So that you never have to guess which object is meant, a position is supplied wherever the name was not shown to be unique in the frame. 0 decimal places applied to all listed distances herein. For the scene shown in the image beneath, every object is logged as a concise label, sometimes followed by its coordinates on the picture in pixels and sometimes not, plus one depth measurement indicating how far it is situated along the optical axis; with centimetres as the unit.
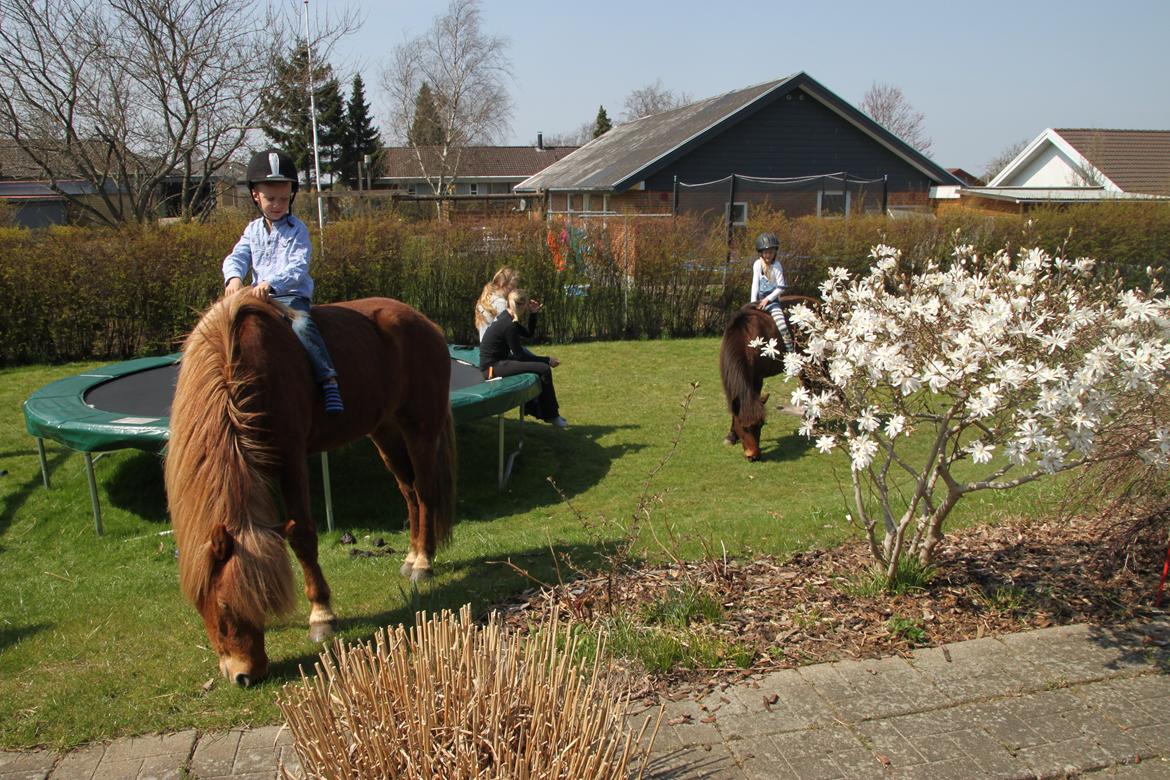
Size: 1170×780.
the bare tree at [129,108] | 1476
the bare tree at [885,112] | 6034
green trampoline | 599
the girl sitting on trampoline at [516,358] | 834
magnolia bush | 306
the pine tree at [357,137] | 4788
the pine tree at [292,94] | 1709
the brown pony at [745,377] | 801
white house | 2678
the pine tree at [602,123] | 6762
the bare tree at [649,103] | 7228
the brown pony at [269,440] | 324
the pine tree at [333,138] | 4351
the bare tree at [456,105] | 4403
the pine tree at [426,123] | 4641
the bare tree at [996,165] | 5466
